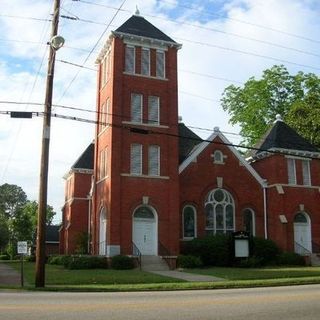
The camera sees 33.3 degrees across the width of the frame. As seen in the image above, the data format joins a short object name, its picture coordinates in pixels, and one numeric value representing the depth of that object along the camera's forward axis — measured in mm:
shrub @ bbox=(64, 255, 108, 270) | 30648
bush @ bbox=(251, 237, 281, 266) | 34531
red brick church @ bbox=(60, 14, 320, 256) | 33906
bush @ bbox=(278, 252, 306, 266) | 35150
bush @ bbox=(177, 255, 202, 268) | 32219
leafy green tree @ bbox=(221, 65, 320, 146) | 53344
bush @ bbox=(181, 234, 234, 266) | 33250
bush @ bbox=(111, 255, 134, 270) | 30938
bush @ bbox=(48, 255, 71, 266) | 33469
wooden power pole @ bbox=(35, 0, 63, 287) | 20000
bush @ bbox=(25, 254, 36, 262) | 49728
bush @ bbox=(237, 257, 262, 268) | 32875
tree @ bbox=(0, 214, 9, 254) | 88431
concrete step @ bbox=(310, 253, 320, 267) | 36562
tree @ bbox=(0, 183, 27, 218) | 129750
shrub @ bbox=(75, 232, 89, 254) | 39688
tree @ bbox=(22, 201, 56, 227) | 88969
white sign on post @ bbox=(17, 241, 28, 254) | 21011
